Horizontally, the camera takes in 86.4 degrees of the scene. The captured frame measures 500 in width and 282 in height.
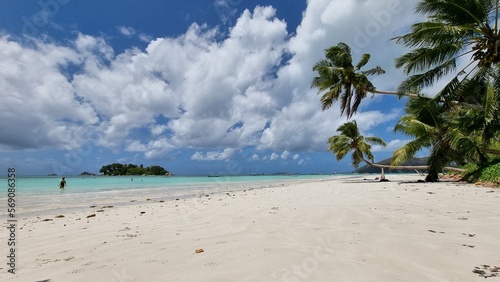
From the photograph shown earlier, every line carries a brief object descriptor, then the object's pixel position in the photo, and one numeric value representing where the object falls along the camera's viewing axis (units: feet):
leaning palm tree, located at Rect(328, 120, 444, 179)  86.69
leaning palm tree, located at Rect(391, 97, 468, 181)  54.75
